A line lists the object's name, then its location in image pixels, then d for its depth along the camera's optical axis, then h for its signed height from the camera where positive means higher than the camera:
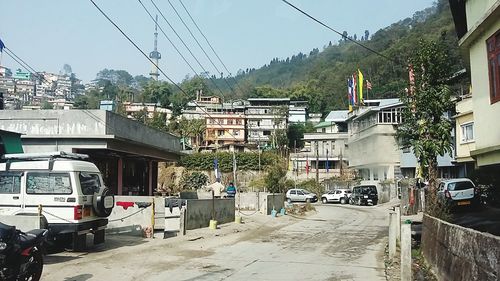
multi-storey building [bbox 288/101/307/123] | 105.76 +14.48
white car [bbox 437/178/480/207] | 25.44 -0.53
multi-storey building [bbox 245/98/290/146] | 93.08 +12.36
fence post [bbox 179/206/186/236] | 18.72 -1.49
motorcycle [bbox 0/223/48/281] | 8.27 -1.20
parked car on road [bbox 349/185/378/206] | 46.72 -1.20
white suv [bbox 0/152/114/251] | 13.27 -0.27
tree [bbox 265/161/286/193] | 43.53 +0.23
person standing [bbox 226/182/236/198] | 29.94 -0.49
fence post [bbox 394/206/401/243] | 15.62 -1.35
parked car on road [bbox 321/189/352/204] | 52.09 -1.45
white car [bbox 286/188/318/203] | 51.28 -1.31
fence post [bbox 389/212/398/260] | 14.07 -1.55
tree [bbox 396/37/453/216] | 20.44 +3.22
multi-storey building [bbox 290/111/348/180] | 74.25 +4.76
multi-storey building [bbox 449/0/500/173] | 12.34 +2.85
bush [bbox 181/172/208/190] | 57.78 +0.35
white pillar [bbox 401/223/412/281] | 10.15 -1.51
